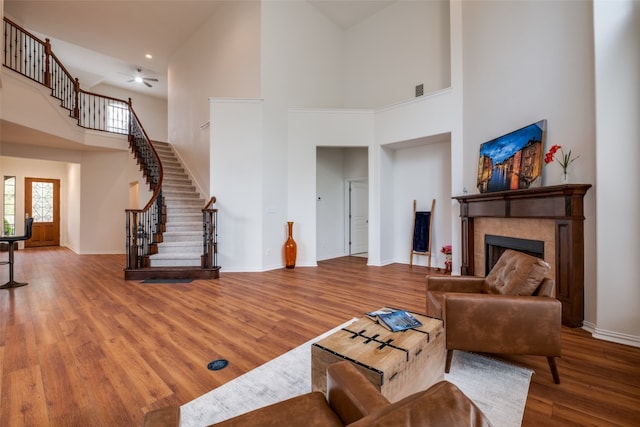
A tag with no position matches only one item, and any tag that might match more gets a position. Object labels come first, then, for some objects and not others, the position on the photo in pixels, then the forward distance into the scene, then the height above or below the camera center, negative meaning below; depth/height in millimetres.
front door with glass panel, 9898 +180
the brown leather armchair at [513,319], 2025 -758
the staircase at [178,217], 5457 -74
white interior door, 7840 -11
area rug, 1734 -1199
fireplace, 2961 -142
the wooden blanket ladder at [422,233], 6059 -421
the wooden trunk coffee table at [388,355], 1450 -761
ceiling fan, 9491 +4655
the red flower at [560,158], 3119 +622
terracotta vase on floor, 6078 -805
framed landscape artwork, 3520 +723
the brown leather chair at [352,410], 644 -617
